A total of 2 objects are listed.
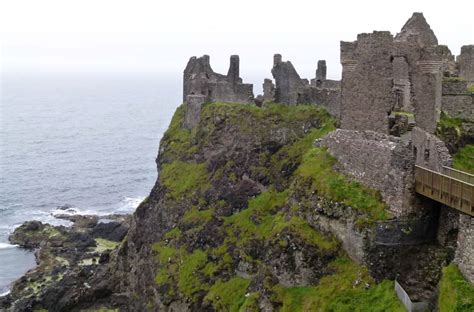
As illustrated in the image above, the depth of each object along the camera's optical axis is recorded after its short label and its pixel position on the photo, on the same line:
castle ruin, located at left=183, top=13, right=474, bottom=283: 27.67
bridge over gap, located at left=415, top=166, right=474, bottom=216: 23.89
